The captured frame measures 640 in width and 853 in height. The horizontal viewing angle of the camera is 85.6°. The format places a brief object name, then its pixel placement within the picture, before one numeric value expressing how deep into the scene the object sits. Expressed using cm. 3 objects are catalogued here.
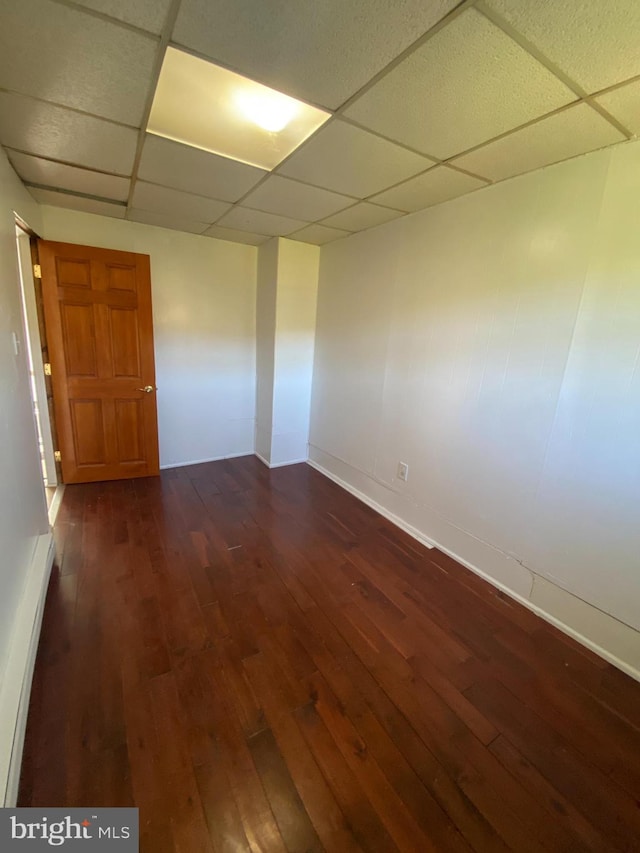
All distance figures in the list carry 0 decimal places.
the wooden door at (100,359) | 298
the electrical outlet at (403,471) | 284
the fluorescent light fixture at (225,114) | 138
